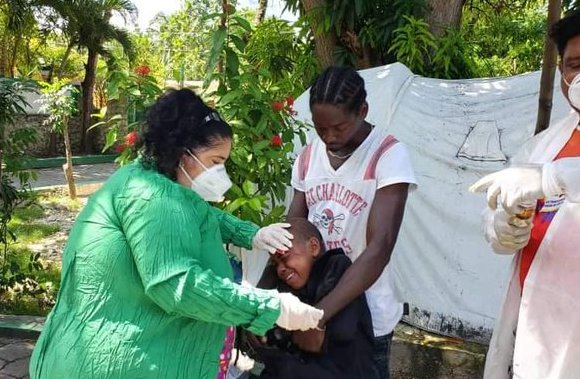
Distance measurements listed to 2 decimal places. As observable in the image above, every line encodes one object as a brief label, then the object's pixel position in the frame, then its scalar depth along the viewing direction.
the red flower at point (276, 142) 2.53
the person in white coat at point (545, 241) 1.25
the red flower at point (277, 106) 2.62
